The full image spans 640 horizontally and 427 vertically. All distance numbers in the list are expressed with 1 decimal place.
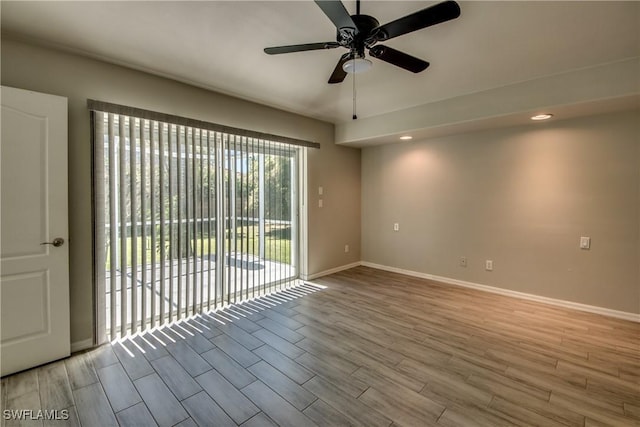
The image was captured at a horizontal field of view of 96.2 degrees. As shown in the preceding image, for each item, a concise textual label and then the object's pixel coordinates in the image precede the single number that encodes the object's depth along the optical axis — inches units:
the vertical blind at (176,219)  105.0
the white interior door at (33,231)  84.7
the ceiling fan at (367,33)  61.9
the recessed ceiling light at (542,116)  129.0
